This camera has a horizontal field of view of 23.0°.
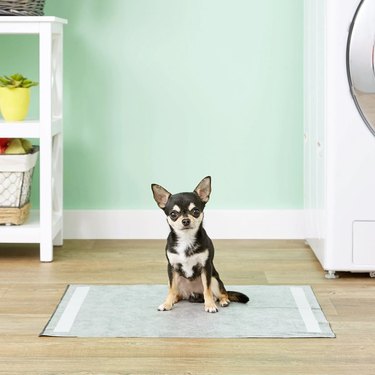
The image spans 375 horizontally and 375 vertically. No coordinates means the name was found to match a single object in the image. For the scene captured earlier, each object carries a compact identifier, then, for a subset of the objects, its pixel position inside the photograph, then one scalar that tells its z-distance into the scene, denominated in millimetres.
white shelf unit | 3055
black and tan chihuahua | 2488
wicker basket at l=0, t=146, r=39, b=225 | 3094
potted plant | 3109
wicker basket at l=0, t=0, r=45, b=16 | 3082
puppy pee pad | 2311
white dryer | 2785
